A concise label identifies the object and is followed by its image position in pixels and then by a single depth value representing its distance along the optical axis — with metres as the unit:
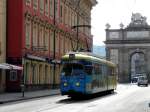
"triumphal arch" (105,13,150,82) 89.92
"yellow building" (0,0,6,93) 33.63
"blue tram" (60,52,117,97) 25.62
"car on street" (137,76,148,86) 67.51
